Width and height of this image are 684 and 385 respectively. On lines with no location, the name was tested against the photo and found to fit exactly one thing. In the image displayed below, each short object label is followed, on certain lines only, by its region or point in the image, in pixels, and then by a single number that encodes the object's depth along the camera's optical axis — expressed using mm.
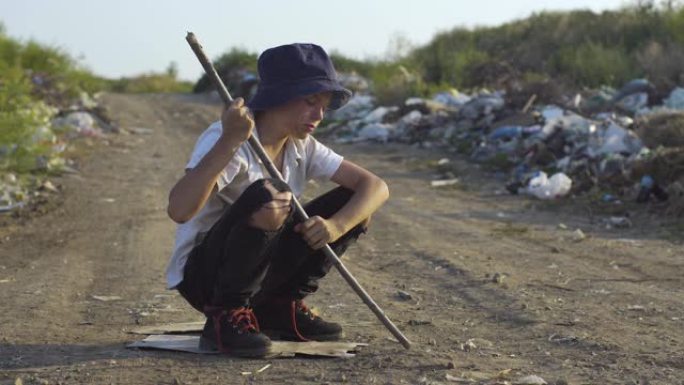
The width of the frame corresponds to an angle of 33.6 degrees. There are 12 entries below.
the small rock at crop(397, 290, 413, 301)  5516
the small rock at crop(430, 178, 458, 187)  11930
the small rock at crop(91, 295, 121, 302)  5500
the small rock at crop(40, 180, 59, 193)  11008
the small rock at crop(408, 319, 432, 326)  4754
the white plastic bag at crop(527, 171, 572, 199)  10580
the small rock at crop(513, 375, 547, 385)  3601
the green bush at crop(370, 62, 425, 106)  20359
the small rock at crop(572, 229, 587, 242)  8023
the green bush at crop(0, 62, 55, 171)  10000
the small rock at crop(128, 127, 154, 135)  18438
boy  3727
